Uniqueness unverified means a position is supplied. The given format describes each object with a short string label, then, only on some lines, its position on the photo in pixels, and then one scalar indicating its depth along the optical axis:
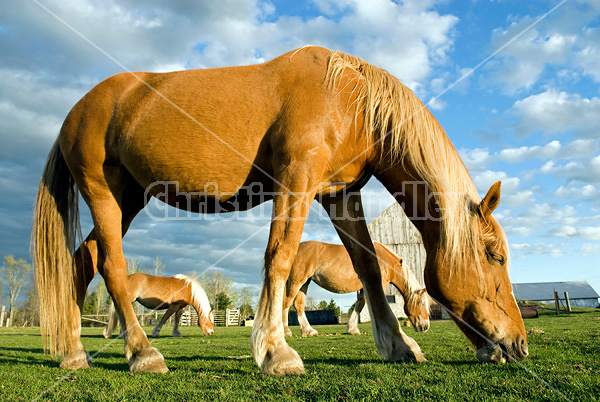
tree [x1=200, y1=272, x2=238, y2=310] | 48.49
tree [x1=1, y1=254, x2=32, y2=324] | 44.50
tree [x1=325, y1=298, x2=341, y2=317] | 41.38
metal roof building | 45.84
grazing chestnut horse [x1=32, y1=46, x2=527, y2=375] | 2.89
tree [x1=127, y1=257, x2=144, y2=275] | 35.66
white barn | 24.31
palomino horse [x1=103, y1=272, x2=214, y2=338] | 12.35
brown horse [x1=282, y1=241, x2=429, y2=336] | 8.96
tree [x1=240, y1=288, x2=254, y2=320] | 56.02
